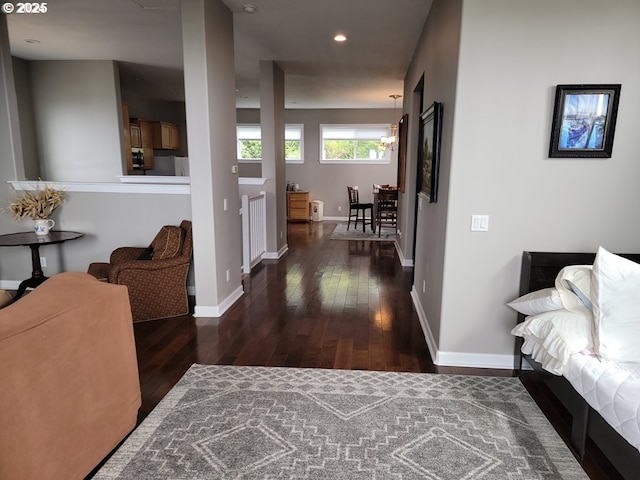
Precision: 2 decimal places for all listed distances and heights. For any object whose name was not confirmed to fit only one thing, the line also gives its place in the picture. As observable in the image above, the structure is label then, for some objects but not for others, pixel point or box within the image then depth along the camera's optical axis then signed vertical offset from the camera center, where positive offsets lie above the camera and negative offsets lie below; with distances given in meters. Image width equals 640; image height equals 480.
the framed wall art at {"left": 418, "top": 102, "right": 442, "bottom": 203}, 3.03 +0.15
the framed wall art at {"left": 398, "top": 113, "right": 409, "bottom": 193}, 6.13 +0.29
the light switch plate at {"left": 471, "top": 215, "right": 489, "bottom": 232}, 2.70 -0.34
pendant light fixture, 8.87 +0.70
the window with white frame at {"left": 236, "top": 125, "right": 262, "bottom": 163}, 10.84 +0.64
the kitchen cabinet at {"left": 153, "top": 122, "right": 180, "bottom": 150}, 8.73 +0.68
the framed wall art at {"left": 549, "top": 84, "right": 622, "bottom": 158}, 2.48 +0.31
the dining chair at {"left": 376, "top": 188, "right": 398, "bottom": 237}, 8.16 -0.66
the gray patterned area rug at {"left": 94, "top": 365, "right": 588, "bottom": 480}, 1.88 -1.37
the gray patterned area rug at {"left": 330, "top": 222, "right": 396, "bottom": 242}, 8.16 -1.35
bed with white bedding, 1.73 -0.89
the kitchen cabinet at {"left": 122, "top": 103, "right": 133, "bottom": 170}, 6.91 +0.54
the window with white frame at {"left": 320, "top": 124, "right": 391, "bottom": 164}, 10.52 +0.65
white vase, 4.00 -0.58
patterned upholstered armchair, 3.58 -0.95
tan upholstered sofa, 1.40 -0.84
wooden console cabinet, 10.20 -0.93
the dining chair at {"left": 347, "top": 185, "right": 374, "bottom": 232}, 9.08 -0.77
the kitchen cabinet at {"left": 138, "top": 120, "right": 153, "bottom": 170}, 8.27 +0.53
